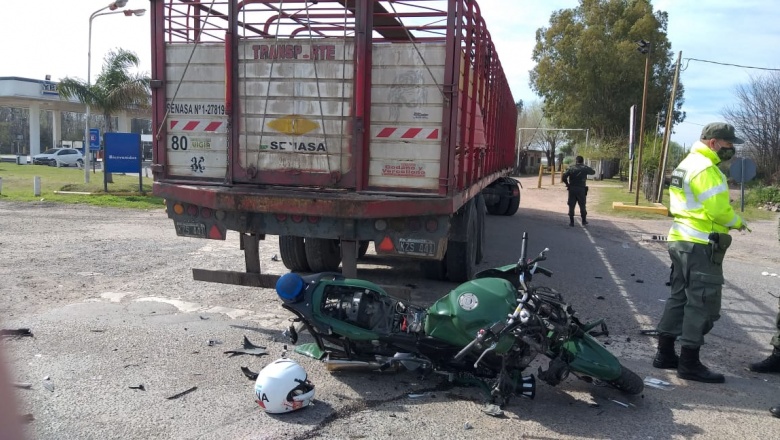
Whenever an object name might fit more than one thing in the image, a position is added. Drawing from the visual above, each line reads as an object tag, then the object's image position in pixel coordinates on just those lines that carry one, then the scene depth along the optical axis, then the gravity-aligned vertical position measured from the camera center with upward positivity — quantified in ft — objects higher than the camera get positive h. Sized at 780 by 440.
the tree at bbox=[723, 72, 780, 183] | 100.99 +6.50
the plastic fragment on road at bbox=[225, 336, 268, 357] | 16.55 -5.48
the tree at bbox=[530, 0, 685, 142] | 132.77 +21.41
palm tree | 71.26 +6.40
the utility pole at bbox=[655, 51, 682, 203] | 62.88 +3.25
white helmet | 12.66 -4.95
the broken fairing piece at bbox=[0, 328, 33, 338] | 17.19 -5.41
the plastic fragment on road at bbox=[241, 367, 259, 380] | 14.78 -5.42
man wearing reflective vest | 15.71 -2.22
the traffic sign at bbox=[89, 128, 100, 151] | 78.64 +0.44
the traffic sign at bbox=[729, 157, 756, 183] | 43.88 -0.26
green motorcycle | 13.34 -4.02
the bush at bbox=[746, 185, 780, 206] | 75.20 -3.56
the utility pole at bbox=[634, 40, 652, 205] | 63.62 +11.89
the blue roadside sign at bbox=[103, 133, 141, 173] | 62.80 -0.92
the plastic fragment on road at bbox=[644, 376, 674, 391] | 15.35 -5.55
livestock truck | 17.60 +0.66
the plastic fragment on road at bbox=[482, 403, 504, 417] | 13.15 -5.42
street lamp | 67.92 +14.95
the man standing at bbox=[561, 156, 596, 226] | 49.16 -1.79
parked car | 137.28 -3.70
